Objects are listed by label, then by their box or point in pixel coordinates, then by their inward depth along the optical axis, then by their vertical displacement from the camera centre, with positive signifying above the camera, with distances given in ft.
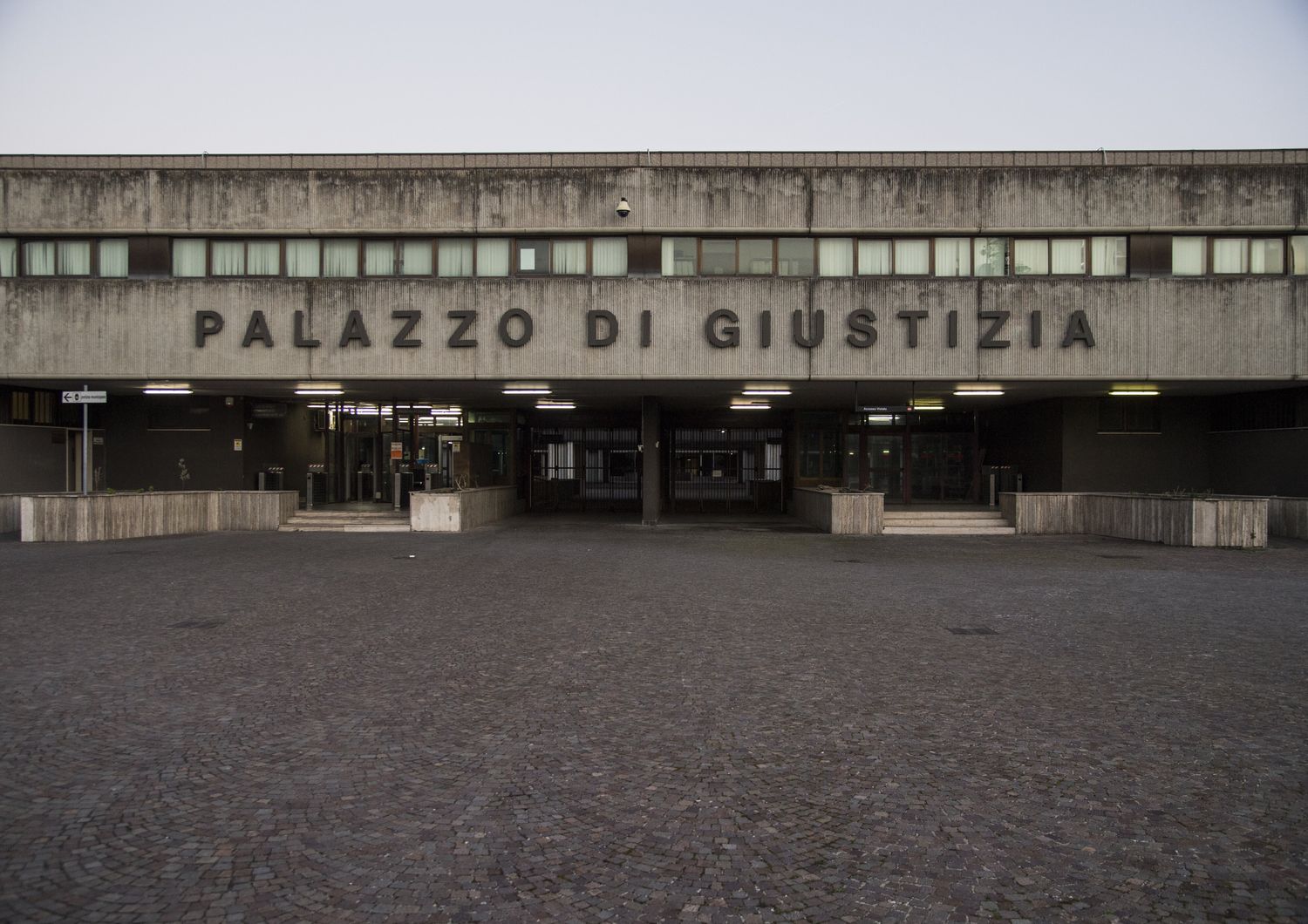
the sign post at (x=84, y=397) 53.98 +4.70
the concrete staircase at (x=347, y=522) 67.92 -5.20
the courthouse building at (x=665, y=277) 62.03 +15.11
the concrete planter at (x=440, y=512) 66.39 -4.13
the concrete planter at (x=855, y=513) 65.46 -4.34
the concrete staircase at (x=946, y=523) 66.74 -5.40
